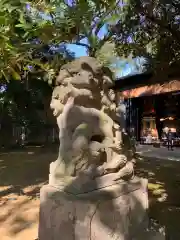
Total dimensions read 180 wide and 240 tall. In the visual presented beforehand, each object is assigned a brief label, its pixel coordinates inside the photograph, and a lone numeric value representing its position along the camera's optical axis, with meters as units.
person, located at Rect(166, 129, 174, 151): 8.56
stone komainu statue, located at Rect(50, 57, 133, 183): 2.03
